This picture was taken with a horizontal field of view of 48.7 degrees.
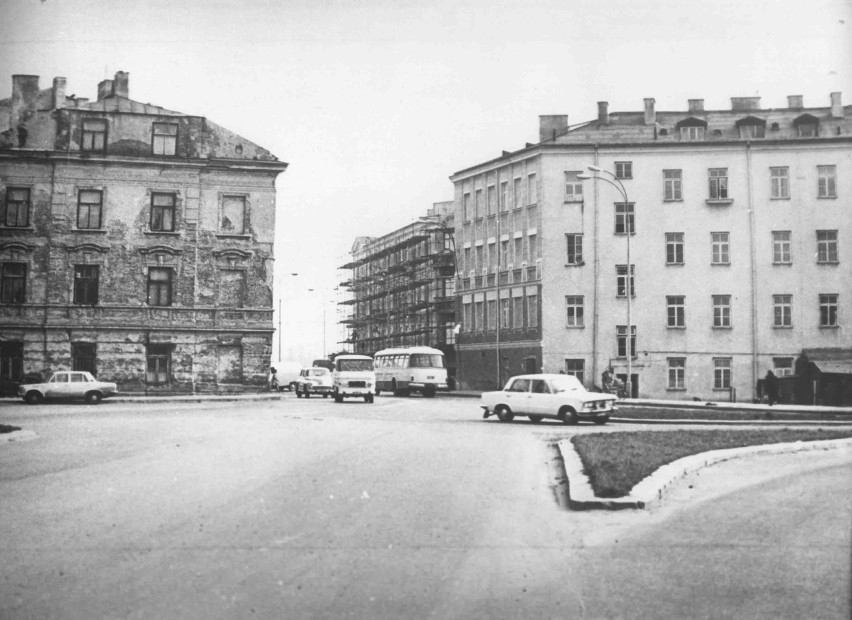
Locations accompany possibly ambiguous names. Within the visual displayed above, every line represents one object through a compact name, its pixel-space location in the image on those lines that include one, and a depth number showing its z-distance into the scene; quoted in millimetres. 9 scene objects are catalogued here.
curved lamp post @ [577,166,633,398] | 38431
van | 43000
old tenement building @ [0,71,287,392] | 48969
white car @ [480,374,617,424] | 27594
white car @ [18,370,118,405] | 43000
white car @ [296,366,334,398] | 52125
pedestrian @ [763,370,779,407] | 47475
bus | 53469
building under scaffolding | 80062
